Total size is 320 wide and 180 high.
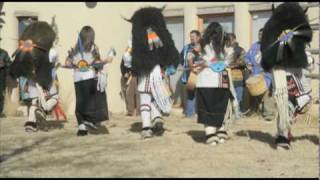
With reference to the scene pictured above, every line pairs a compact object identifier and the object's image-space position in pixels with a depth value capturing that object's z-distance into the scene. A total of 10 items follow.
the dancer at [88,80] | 12.24
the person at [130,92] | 16.94
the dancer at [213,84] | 10.96
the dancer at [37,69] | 12.68
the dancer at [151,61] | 11.71
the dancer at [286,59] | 10.23
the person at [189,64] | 14.97
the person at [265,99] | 14.71
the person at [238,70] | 11.58
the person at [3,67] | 14.06
